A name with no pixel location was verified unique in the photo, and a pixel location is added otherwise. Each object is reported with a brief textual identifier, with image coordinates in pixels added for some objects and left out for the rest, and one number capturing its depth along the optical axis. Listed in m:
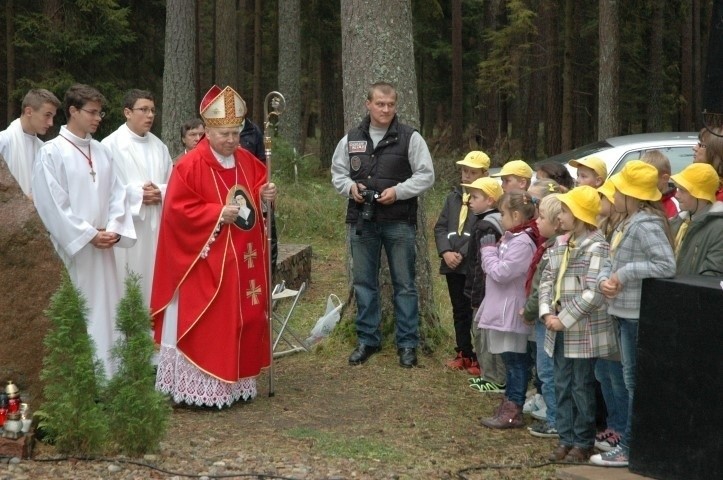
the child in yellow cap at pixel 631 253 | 5.41
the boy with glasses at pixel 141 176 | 8.13
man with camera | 7.85
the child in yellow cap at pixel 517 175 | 7.39
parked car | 11.88
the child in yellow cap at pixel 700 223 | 5.34
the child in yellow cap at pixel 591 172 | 7.13
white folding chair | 9.00
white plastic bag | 9.26
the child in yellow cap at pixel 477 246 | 7.18
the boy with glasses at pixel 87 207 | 7.18
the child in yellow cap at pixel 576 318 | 5.81
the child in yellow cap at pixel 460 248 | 7.95
